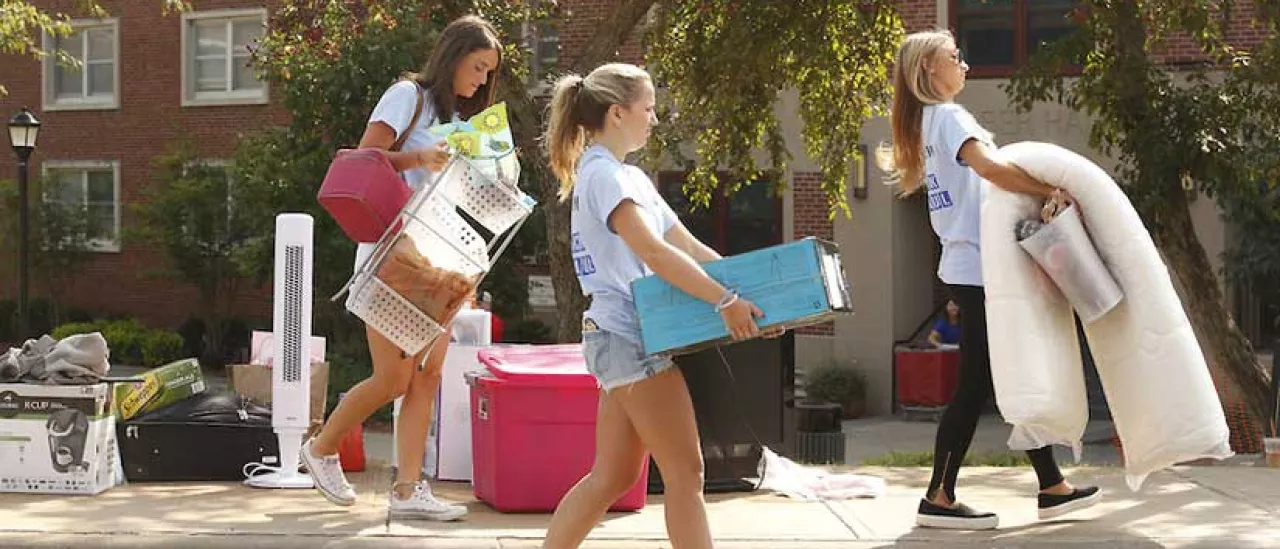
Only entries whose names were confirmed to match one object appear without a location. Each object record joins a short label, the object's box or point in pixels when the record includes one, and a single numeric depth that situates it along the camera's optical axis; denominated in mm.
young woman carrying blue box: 4598
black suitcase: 7551
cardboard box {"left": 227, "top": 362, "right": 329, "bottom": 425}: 8180
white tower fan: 7254
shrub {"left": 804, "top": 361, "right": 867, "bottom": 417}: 20094
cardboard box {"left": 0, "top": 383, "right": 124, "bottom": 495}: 7145
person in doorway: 20031
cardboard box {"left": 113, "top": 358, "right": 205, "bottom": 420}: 7504
